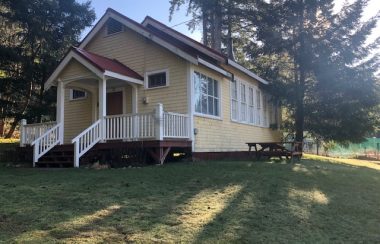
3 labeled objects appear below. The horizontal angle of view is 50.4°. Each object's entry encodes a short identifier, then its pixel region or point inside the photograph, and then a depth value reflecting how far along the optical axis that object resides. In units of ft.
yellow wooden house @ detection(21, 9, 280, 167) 42.96
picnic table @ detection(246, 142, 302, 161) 50.01
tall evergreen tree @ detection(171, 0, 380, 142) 68.39
